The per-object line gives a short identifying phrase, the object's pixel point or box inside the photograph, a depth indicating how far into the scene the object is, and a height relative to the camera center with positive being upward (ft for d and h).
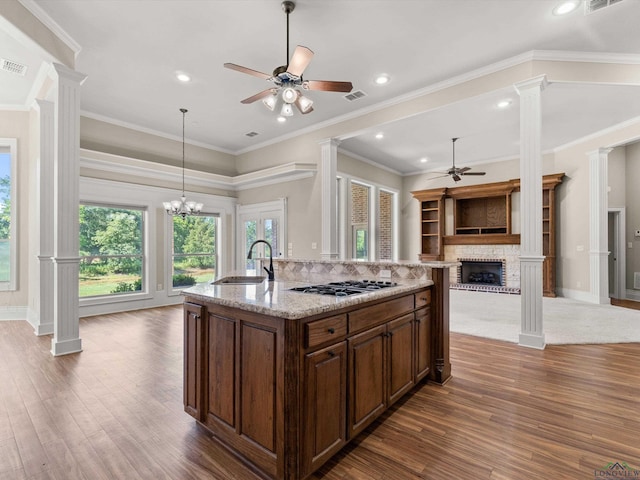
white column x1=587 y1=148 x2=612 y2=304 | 21.16 +1.05
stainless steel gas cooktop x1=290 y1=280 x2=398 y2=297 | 7.38 -1.19
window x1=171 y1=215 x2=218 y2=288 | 22.59 -0.62
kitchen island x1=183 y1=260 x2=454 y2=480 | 5.34 -2.47
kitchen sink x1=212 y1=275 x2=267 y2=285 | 10.87 -1.31
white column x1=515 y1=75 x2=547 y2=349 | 12.21 +1.13
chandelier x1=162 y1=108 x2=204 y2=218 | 19.24 +2.10
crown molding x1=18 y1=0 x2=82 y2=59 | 9.94 +7.39
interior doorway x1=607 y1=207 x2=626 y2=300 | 23.40 -0.93
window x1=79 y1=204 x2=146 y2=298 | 18.76 -0.51
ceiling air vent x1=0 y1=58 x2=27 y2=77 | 12.81 +7.26
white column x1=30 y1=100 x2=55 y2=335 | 14.67 +1.18
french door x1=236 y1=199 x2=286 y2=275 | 22.90 +1.01
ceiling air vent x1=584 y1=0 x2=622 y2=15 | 9.66 +7.26
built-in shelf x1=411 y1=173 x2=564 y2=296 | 24.29 +2.06
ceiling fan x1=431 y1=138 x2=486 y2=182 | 23.30 +5.09
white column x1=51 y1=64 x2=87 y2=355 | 11.87 +1.23
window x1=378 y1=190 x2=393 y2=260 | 31.37 +1.51
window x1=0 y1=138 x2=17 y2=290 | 17.35 +1.59
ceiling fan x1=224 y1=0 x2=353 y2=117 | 9.28 +5.15
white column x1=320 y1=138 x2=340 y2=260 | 18.76 +2.45
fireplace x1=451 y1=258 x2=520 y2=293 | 26.68 -3.04
